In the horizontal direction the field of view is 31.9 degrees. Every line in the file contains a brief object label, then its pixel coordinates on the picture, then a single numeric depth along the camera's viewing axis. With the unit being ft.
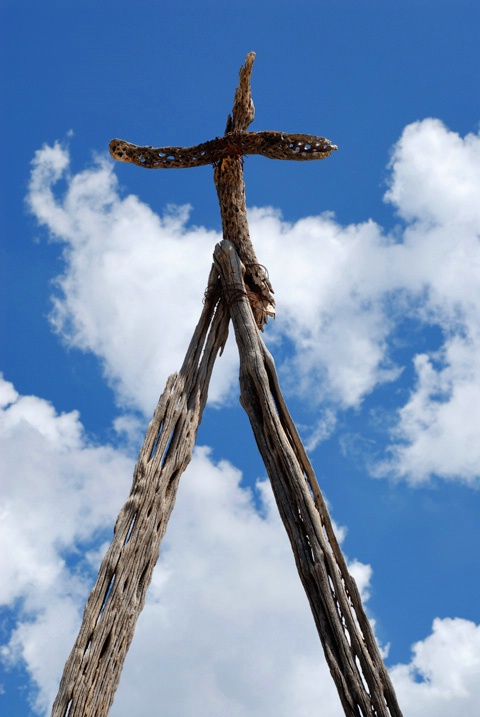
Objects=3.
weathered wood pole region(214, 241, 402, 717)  18.25
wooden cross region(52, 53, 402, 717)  18.12
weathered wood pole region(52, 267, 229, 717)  17.72
